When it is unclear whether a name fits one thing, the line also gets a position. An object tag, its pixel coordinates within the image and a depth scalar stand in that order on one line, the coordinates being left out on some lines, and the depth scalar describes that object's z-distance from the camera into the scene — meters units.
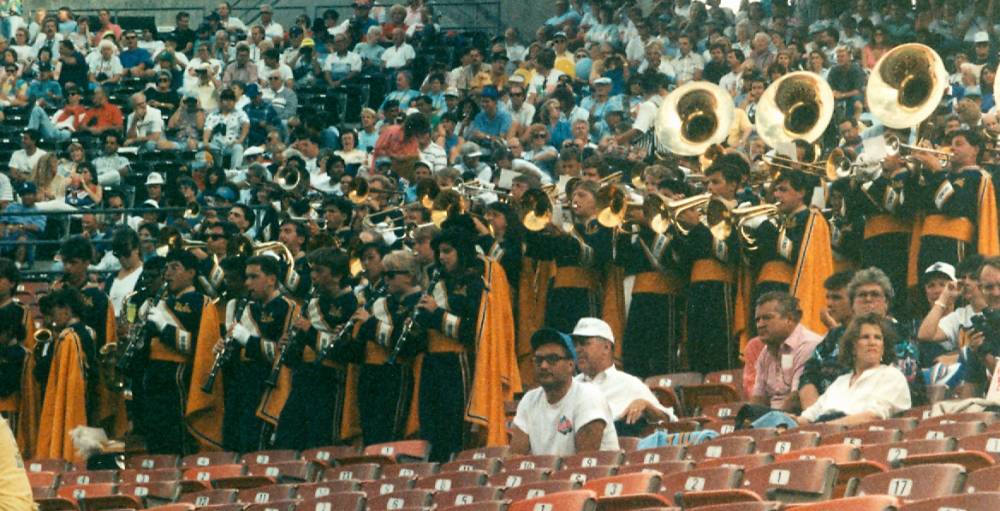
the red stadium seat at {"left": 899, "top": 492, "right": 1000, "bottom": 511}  11.27
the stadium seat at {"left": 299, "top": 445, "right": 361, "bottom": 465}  23.28
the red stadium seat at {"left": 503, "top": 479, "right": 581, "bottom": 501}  15.23
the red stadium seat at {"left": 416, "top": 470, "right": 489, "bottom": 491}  17.67
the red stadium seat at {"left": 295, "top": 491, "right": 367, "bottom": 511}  16.72
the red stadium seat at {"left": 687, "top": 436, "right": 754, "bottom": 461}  16.80
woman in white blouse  18.37
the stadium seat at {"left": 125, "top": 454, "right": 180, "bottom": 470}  25.37
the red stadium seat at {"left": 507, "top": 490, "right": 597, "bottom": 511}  13.62
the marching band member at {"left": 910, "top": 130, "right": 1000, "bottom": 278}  24.31
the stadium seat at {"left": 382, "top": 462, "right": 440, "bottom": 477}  20.11
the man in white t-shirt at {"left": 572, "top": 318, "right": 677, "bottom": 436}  20.37
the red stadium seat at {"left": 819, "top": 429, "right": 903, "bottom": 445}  15.92
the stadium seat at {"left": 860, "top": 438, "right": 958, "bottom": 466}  14.35
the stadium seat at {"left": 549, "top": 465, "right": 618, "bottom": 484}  16.31
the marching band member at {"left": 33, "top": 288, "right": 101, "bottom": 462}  27.59
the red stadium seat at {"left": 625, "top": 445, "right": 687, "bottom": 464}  17.17
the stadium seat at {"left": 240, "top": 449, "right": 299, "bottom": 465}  23.48
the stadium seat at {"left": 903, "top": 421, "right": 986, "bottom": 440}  15.60
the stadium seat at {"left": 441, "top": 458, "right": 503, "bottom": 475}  19.06
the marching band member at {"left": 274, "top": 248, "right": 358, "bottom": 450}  25.17
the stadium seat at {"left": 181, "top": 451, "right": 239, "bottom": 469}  24.53
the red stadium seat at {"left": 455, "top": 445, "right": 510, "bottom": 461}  21.05
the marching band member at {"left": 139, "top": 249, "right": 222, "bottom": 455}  27.02
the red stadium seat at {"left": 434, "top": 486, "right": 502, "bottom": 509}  16.06
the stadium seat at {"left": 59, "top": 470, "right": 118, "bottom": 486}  23.73
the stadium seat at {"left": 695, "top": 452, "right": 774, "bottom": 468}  15.16
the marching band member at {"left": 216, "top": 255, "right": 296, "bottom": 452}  25.84
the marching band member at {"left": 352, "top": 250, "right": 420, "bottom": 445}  24.20
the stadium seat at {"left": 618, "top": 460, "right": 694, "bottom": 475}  15.95
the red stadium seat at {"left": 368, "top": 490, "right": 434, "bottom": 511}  16.53
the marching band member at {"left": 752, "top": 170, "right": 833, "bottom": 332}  24.80
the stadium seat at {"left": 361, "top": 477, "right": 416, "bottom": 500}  18.20
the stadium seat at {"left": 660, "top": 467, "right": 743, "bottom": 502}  14.22
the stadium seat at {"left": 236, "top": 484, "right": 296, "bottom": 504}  19.17
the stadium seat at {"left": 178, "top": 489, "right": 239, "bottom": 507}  19.22
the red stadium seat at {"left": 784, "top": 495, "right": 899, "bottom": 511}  11.44
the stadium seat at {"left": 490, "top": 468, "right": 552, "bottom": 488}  17.06
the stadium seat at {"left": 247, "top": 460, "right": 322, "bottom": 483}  21.36
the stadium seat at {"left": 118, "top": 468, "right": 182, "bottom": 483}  22.81
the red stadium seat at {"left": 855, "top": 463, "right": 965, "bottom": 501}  12.50
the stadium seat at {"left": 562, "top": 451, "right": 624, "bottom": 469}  17.64
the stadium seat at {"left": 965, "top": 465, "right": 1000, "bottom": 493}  12.55
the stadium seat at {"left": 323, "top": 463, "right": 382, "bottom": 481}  20.58
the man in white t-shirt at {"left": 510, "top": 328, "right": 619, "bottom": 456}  18.84
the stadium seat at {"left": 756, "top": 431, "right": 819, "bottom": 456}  16.19
